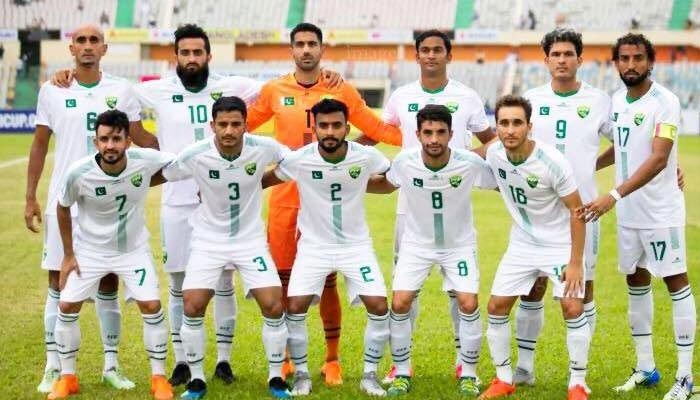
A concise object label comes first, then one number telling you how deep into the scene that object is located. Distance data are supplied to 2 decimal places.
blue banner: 32.53
